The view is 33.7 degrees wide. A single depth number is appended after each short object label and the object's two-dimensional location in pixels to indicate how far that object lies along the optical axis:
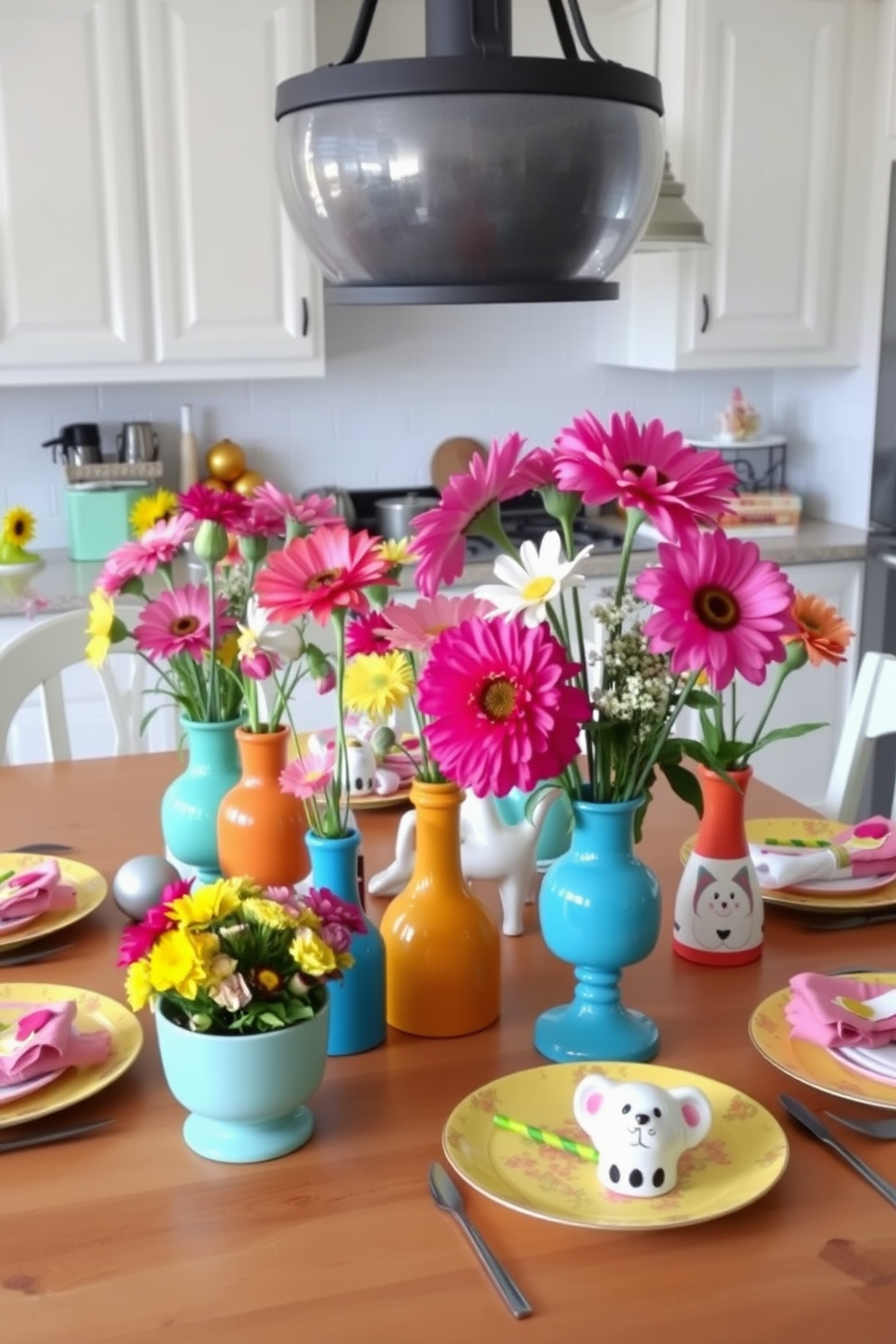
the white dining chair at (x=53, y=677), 2.21
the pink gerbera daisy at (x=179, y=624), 1.48
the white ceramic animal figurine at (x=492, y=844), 1.44
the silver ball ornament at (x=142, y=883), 1.51
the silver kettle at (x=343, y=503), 3.58
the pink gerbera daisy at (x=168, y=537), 1.46
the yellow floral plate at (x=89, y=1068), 1.16
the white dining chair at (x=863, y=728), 2.13
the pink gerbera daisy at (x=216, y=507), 1.43
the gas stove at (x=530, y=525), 3.62
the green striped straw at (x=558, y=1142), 1.10
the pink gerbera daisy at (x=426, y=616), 1.21
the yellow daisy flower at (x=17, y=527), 3.13
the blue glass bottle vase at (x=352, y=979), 1.25
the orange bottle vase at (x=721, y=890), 1.44
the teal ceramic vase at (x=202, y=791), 1.56
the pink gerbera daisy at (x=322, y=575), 1.20
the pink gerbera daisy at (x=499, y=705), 1.07
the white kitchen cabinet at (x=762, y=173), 3.33
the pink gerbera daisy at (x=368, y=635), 1.27
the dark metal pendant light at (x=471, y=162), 0.89
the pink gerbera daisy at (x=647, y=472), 1.10
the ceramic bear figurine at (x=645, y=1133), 1.05
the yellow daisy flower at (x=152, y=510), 1.59
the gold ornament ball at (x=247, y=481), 3.46
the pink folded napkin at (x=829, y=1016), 1.25
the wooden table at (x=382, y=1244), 0.93
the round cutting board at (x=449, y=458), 3.74
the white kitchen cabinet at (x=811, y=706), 3.52
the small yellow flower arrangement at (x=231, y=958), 1.06
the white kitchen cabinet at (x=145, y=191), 2.99
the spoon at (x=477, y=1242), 0.95
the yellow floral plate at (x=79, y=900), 1.51
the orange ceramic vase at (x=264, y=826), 1.43
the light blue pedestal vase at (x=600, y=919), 1.22
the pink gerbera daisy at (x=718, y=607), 1.08
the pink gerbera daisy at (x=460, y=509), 1.16
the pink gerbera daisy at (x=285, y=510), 1.43
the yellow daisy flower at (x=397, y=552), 1.25
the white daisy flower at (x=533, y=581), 1.11
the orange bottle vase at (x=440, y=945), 1.28
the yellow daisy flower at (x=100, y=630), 1.46
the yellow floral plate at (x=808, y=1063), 1.19
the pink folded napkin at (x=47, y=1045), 1.19
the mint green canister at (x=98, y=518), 3.32
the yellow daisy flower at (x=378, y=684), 1.34
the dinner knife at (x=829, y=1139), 1.07
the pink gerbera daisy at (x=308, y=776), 1.23
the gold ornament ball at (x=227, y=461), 3.52
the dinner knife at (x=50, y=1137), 1.13
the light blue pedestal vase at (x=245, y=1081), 1.07
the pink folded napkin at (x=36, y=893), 1.53
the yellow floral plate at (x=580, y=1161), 1.03
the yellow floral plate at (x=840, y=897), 1.58
